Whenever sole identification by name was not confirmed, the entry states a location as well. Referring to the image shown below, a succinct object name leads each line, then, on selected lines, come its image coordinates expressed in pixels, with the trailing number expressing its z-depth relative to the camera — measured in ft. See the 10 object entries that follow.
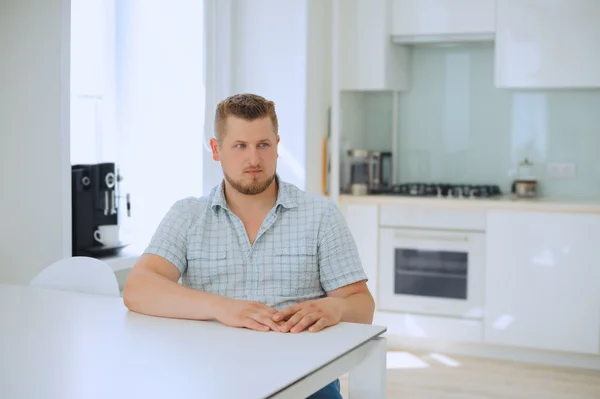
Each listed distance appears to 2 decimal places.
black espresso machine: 10.42
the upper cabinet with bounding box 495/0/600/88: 13.80
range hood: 14.74
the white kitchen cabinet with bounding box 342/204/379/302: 14.65
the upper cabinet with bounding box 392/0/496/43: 14.44
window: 12.02
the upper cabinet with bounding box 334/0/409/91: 14.79
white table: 4.49
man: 7.02
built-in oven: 14.20
